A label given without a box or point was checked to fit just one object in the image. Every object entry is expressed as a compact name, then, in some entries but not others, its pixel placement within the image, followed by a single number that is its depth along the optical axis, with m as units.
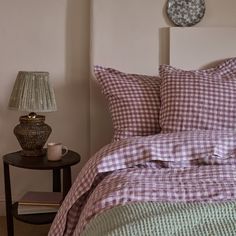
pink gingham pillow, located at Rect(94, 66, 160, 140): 2.06
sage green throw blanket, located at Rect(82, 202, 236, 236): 1.00
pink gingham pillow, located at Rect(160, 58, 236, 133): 1.92
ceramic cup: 2.23
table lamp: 2.22
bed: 1.08
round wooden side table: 2.15
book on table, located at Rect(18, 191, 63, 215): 2.21
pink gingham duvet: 1.33
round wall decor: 2.46
